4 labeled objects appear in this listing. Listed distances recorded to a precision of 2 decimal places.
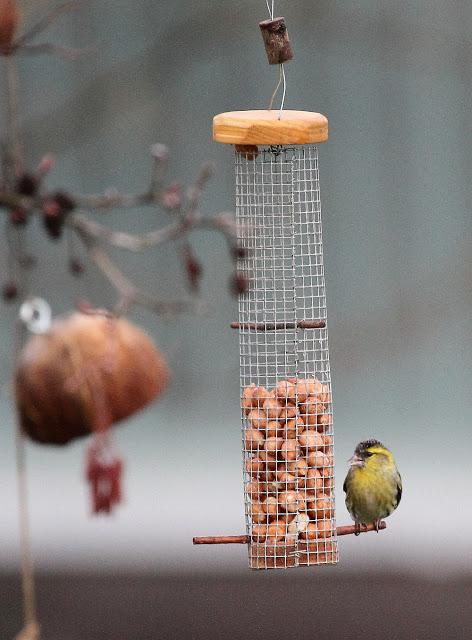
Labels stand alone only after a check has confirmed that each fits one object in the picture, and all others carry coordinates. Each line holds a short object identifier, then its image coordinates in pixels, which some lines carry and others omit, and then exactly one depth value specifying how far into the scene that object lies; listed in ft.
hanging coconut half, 19.22
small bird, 30.29
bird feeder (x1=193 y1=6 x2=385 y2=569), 26.84
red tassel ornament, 16.97
